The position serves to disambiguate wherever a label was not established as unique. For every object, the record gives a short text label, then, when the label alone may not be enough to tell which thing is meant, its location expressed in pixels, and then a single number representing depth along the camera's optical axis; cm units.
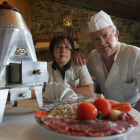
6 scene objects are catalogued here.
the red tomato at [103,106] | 47
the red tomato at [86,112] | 43
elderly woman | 122
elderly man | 118
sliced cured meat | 34
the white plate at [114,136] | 33
